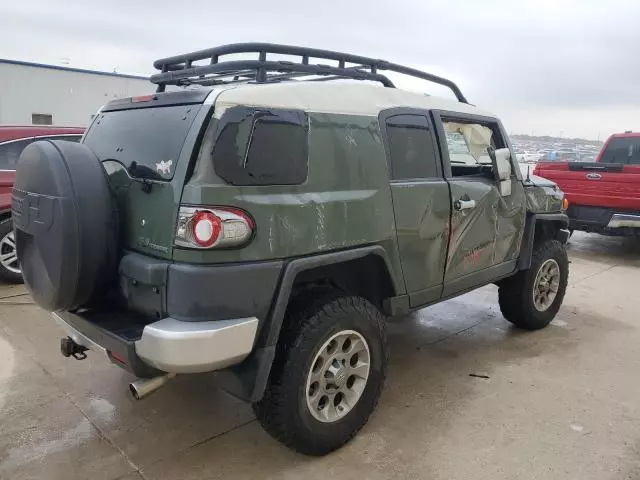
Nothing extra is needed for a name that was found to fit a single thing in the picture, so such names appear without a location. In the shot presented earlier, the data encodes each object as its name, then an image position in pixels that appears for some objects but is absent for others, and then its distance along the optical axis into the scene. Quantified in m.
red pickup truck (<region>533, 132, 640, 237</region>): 7.73
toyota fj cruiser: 2.34
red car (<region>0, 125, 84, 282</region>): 5.54
